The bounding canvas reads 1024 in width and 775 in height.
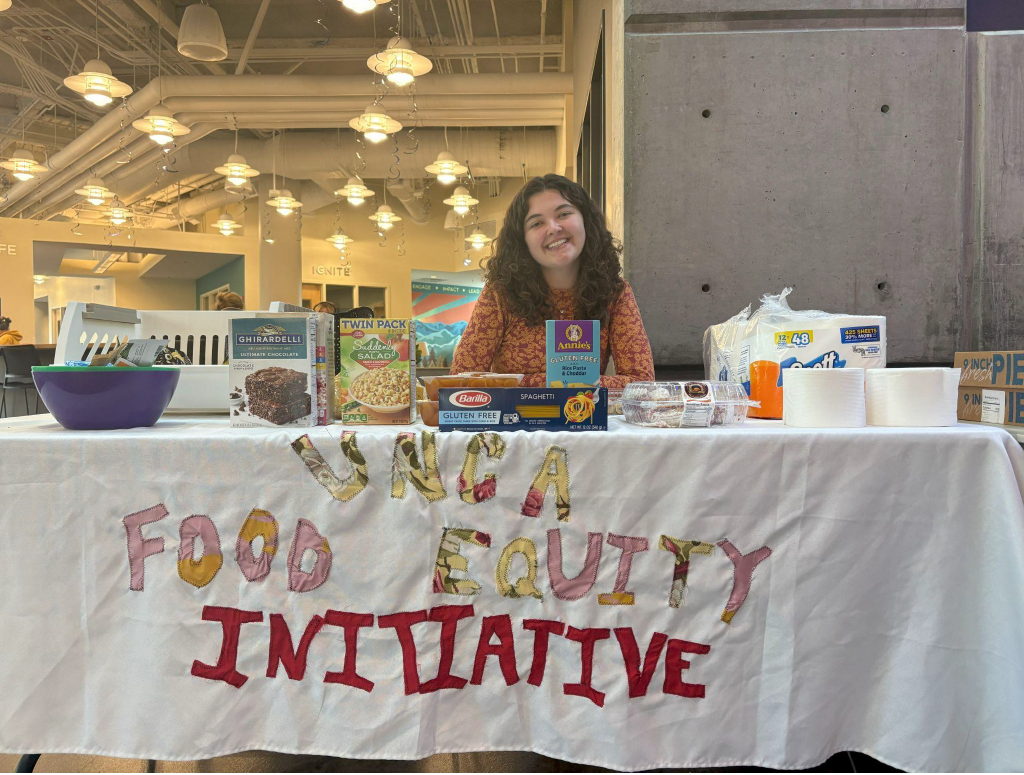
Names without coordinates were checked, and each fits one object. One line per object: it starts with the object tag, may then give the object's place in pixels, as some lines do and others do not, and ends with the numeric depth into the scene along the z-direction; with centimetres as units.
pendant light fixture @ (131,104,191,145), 534
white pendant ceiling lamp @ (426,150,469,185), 633
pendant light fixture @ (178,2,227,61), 485
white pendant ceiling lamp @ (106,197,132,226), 808
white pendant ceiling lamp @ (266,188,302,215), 781
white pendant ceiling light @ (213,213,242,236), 1031
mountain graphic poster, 707
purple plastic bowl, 125
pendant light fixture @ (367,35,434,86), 418
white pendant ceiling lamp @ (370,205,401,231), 830
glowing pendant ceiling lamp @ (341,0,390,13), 378
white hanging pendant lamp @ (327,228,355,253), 1009
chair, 630
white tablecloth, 117
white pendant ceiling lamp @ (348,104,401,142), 499
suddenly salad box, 128
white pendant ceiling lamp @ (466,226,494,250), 923
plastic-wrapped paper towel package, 151
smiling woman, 201
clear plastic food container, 126
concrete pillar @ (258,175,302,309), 1018
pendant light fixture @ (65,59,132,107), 460
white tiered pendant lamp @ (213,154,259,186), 654
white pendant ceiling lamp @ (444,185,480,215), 740
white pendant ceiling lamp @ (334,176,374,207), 731
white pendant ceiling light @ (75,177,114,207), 772
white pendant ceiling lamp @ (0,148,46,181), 682
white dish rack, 153
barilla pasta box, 120
